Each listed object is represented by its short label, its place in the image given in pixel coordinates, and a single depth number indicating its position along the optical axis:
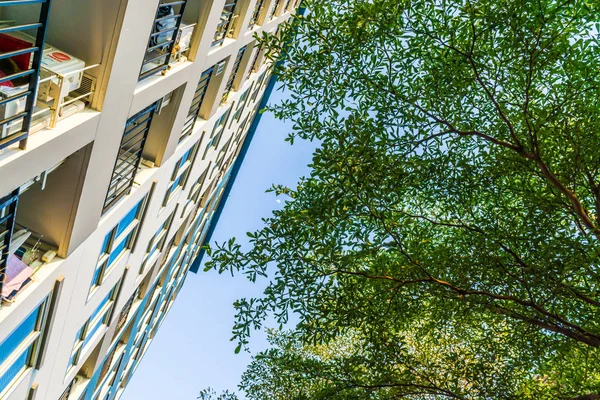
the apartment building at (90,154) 6.04
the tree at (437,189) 7.69
